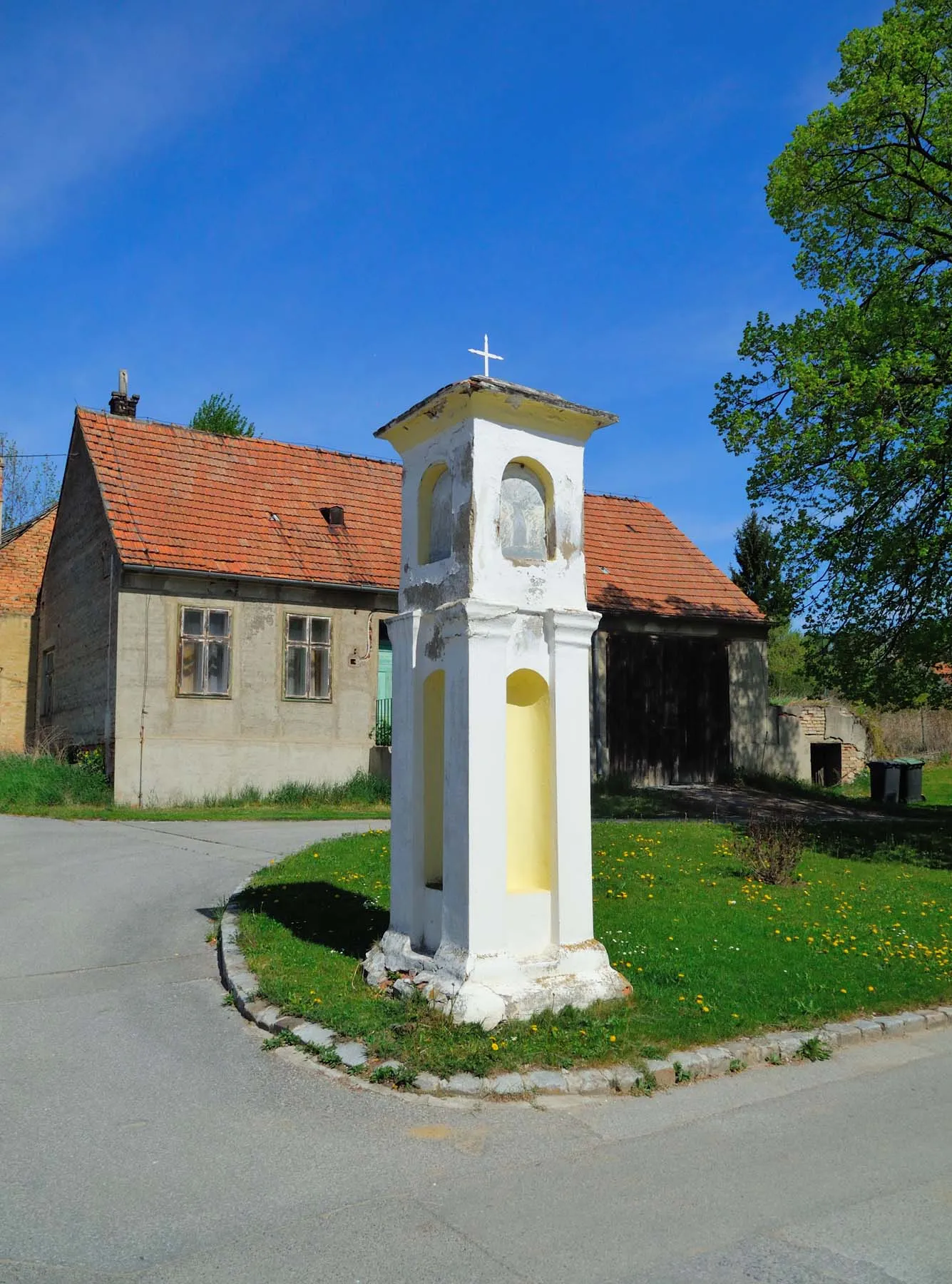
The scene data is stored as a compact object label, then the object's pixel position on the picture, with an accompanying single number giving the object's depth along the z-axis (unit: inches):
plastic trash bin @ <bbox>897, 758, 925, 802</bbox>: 915.4
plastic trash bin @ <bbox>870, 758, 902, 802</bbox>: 910.4
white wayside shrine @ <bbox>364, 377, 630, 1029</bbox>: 274.8
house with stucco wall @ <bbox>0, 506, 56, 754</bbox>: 1093.8
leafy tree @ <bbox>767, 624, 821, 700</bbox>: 1833.2
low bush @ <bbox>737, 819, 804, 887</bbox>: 466.6
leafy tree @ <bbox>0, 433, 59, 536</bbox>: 1829.1
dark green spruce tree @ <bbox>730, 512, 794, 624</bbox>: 1487.5
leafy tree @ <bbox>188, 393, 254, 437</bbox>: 1697.8
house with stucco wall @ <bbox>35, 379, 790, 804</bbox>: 794.8
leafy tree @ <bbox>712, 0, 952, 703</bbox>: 555.5
